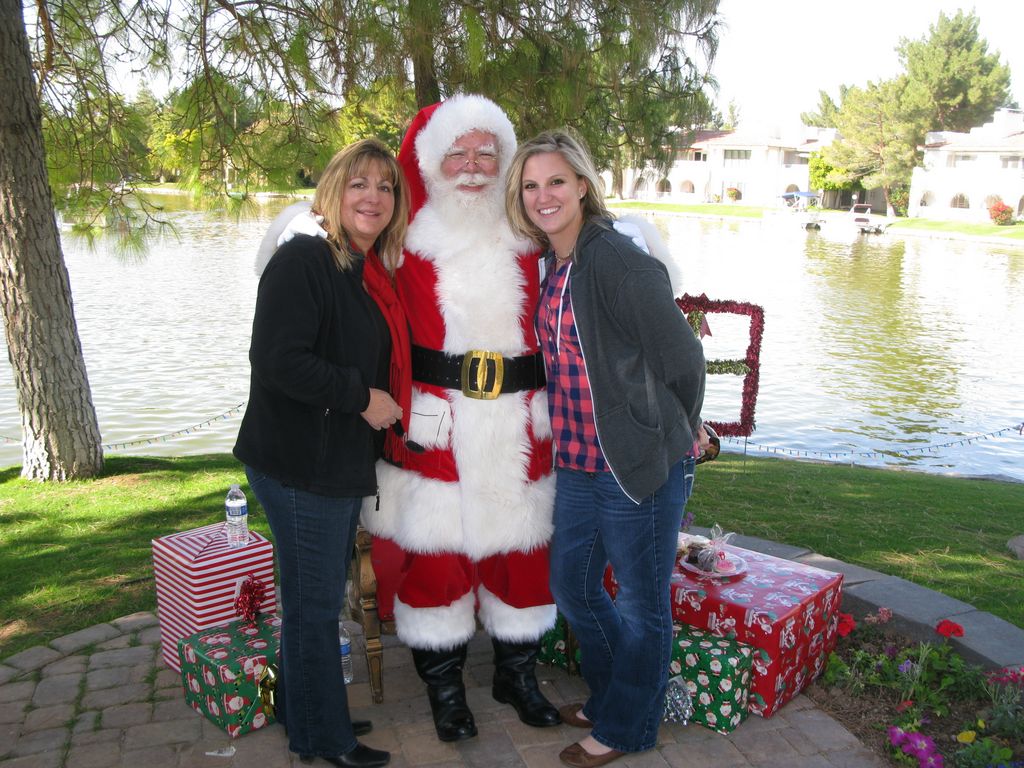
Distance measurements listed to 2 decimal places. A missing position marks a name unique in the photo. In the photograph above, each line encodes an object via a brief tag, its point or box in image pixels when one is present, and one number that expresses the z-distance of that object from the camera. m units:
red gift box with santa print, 2.81
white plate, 3.06
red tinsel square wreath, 6.10
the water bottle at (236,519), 3.00
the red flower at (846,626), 3.12
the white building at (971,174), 43.12
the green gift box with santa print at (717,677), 2.77
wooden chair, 2.88
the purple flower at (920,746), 2.53
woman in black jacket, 2.18
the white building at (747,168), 58.81
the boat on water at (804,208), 41.62
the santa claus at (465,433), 2.69
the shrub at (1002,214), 38.75
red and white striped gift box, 2.95
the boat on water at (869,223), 39.41
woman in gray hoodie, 2.30
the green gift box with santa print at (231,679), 2.68
